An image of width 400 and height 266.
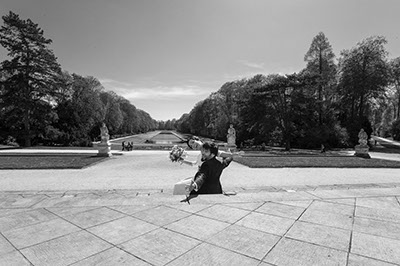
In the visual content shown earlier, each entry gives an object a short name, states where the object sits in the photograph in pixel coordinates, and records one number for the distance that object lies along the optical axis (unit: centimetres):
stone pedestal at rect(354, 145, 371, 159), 1765
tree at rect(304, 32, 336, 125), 3359
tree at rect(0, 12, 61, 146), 2392
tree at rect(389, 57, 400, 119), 3429
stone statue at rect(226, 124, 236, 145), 1909
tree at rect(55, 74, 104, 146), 3206
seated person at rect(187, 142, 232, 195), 419
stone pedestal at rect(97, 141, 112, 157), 1599
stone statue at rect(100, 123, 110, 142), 1638
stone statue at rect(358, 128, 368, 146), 1801
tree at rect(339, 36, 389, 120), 2973
